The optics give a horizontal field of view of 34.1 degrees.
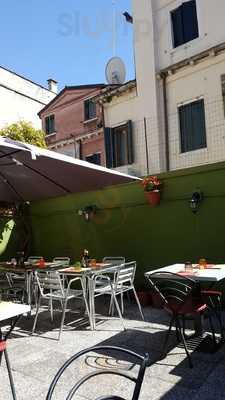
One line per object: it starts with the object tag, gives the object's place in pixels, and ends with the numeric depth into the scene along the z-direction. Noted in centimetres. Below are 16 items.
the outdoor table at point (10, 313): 273
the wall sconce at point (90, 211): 754
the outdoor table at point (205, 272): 386
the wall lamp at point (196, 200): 595
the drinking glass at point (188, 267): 441
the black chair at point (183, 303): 376
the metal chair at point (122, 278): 527
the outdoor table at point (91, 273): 505
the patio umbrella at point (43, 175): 377
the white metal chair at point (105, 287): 521
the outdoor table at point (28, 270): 593
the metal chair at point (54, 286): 500
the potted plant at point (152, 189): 641
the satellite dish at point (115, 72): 1362
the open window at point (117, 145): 1194
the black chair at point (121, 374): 162
